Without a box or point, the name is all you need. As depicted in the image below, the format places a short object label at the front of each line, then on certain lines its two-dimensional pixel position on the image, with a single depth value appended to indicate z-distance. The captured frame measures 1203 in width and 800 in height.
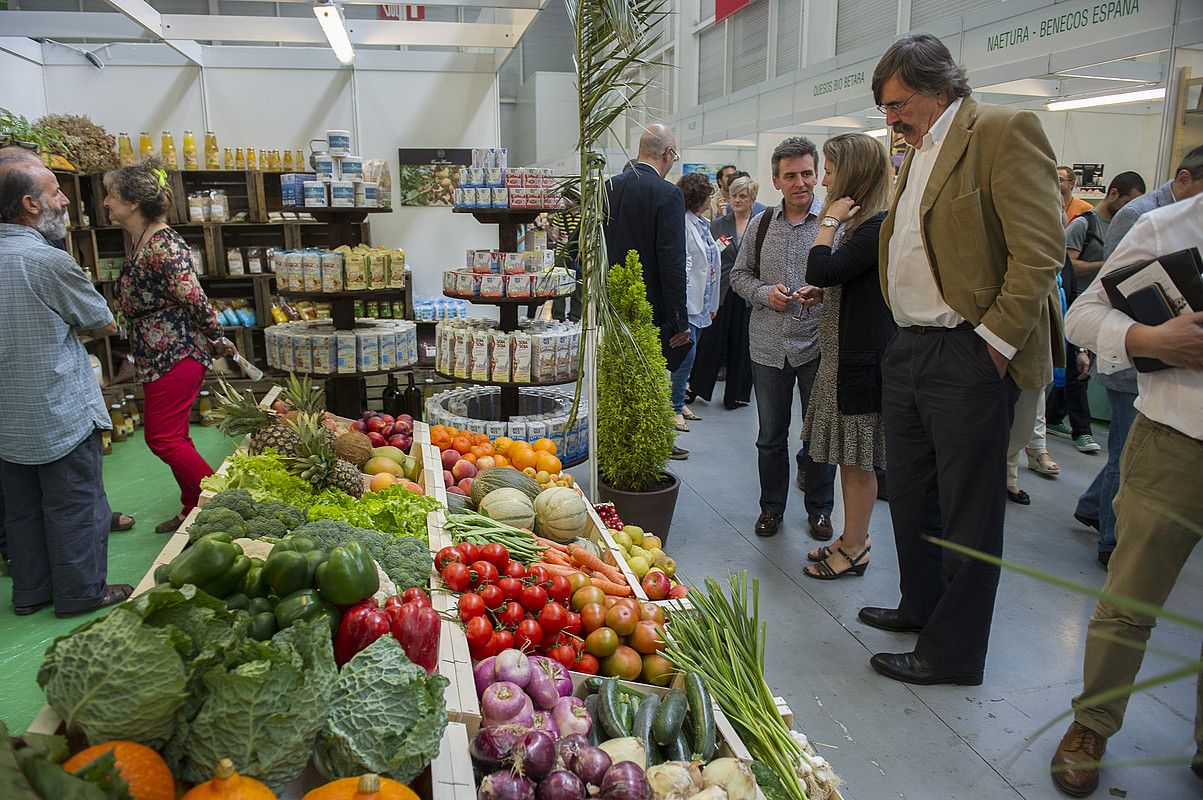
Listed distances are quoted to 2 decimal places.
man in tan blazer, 2.38
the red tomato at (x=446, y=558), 2.32
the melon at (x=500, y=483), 3.26
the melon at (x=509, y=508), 3.03
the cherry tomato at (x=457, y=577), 2.23
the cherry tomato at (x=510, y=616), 2.18
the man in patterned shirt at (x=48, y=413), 3.21
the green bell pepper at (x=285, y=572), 1.67
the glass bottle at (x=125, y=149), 6.79
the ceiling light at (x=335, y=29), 5.46
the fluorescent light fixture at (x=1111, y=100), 4.84
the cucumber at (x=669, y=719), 1.83
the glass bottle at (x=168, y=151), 6.88
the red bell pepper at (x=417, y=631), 1.73
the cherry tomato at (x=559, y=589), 2.32
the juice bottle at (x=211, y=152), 7.01
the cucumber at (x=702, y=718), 1.82
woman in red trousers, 3.97
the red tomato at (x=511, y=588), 2.24
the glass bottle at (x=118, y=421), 6.07
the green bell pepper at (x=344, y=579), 1.70
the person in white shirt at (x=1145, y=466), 2.03
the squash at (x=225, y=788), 1.21
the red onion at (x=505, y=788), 1.49
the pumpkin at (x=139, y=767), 1.18
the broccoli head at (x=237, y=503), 2.40
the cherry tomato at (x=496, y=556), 2.37
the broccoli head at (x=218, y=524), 2.23
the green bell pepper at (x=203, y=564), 1.56
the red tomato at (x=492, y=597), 2.20
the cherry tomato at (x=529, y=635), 2.12
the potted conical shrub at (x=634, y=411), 3.75
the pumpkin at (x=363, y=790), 1.29
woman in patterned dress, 3.30
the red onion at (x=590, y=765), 1.58
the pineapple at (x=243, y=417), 3.56
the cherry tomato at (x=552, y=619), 2.19
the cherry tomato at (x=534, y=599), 2.26
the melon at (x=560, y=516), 3.11
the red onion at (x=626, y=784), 1.51
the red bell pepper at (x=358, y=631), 1.67
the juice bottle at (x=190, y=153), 7.03
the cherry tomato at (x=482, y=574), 2.27
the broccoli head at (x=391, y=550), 2.16
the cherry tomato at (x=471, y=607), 2.11
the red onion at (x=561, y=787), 1.51
